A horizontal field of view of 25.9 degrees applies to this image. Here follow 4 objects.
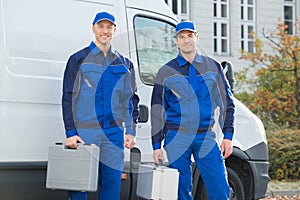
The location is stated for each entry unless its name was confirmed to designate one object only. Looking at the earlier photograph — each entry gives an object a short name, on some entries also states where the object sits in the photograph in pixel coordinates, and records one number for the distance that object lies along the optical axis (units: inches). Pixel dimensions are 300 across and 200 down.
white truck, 211.6
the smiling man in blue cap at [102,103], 210.7
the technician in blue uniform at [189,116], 222.4
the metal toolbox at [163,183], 212.7
